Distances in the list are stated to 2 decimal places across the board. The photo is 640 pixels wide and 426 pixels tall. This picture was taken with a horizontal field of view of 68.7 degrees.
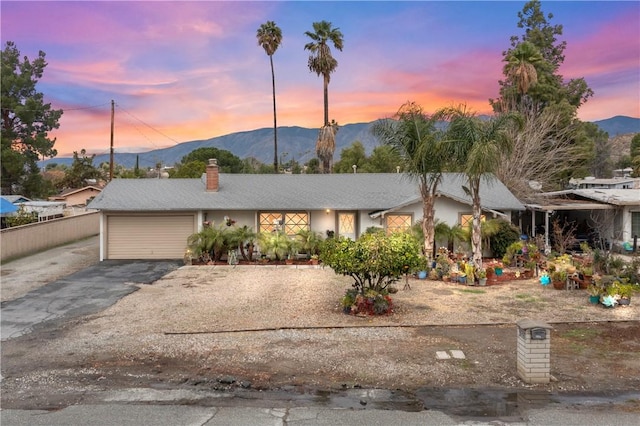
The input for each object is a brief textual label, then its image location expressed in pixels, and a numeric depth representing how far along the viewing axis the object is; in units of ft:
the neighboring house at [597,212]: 73.41
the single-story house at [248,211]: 72.74
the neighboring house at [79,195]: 175.32
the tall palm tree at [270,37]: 143.54
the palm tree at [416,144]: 59.47
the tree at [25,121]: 141.79
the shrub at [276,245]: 67.92
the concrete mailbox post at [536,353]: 25.57
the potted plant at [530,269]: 56.85
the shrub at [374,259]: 38.37
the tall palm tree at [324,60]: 132.05
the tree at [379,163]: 162.40
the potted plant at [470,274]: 53.06
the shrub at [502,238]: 70.28
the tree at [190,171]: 144.25
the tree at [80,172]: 214.48
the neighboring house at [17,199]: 125.93
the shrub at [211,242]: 67.51
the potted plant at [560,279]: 49.49
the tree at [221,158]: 242.78
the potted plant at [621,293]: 41.70
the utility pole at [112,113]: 127.44
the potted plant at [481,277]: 52.60
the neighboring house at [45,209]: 107.08
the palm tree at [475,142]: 54.15
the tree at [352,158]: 177.93
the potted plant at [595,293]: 42.88
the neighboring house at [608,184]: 98.53
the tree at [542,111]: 105.91
